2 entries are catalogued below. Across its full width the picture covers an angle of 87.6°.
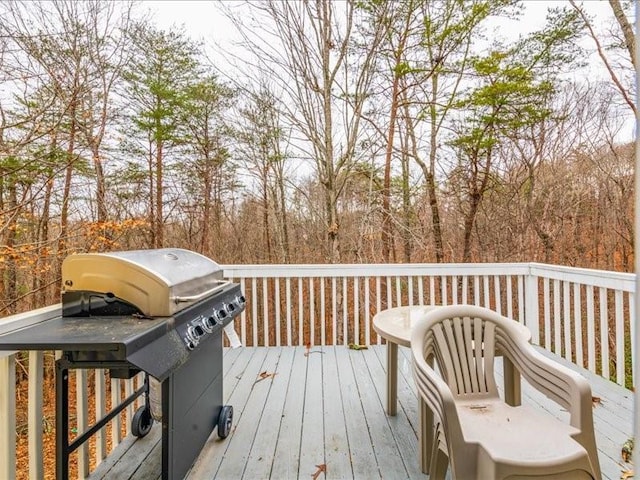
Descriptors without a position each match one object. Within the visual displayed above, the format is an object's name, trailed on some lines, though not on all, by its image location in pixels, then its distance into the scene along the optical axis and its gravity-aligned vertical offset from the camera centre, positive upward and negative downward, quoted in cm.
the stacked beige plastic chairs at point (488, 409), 120 -75
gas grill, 121 -32
